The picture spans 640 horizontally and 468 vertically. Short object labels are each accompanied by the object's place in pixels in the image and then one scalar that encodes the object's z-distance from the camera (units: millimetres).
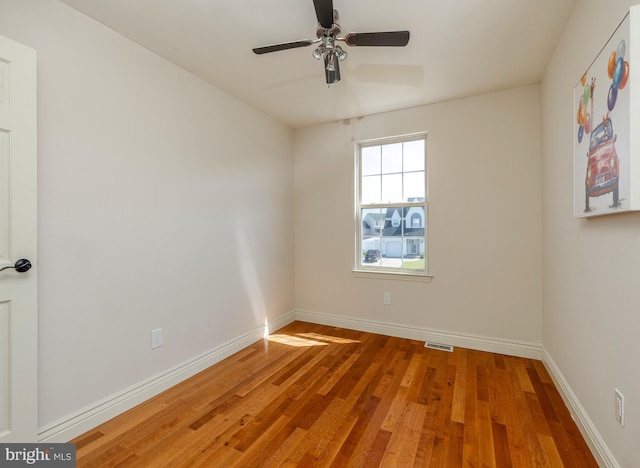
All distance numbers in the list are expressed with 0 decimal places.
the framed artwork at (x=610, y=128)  1148
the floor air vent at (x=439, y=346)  2922
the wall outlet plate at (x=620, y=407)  1286
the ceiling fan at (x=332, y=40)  1543
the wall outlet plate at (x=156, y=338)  2176
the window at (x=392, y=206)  3234
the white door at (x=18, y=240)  1404
